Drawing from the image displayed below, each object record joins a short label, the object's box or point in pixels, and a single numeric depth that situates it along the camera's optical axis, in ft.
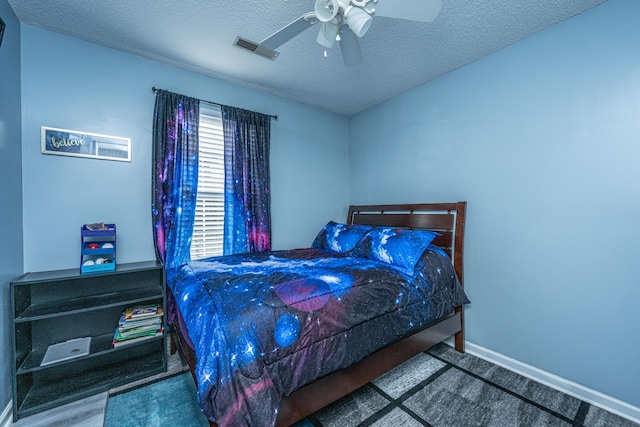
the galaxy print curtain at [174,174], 7.84
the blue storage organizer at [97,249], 6.37
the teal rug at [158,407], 5.16
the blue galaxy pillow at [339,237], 8.73
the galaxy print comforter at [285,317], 3.80
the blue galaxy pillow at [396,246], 6.91
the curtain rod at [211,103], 7.89
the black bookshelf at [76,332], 5.57
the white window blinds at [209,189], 8.82
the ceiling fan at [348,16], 4.43
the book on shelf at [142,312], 6.79
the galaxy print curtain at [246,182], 9.20
